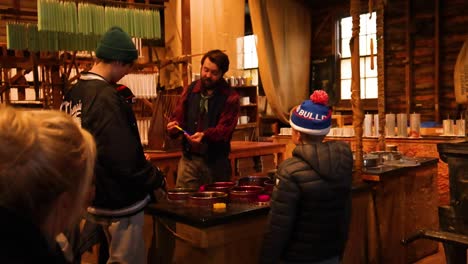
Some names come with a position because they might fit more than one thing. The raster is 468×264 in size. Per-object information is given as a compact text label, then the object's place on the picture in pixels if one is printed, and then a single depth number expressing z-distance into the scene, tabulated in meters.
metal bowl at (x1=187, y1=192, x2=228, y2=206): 2.52
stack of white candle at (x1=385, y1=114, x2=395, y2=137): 5.90
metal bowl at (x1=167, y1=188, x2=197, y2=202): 2.64
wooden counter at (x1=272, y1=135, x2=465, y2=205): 5.56
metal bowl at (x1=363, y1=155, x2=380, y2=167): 3.50
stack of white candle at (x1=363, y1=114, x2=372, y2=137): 6.06
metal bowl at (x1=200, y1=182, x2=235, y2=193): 2.76
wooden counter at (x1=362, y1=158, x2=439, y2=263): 3.35
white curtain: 8.72
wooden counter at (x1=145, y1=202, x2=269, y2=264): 2.27
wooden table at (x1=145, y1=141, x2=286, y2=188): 4.43
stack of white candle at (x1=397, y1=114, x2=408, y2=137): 5.78
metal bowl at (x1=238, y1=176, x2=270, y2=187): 2.93
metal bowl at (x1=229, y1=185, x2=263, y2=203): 2.60
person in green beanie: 2.16
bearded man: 3.31
